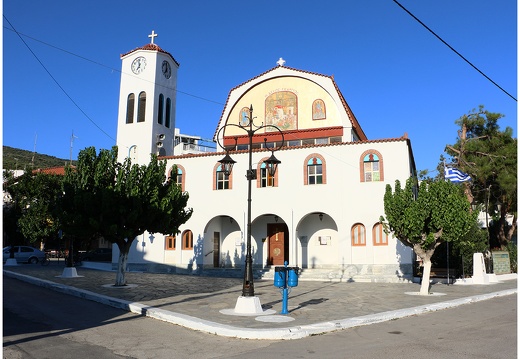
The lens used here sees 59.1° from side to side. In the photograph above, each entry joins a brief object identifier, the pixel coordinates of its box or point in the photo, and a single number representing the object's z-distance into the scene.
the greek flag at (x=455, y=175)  22.66
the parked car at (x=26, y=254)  35.09
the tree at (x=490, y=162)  28.98
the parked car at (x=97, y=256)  33.94
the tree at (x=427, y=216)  16.30
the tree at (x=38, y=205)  31.31
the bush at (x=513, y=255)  27.17
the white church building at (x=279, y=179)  23.89
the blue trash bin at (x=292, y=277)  11.72
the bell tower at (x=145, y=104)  28.61
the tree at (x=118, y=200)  17.45
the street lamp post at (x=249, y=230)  12.27
